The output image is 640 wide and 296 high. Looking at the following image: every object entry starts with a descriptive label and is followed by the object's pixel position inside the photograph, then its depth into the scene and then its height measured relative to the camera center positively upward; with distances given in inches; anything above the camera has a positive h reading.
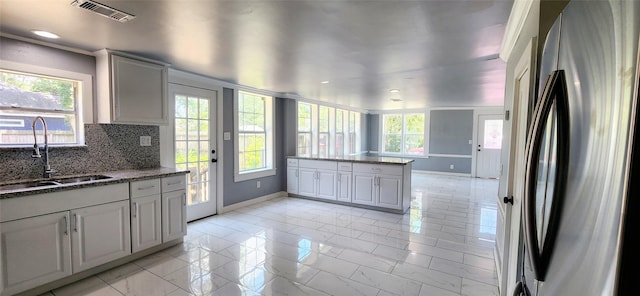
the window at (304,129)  237.8 +6.1
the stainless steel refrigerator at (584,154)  19.2 -1.3
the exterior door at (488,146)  299.4 -7.9
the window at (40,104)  93.3 +10.3
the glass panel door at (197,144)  149.4 -4.9
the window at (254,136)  185.8 -0.3
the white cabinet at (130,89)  109.2 +18.4
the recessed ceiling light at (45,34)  89.3 +31.9
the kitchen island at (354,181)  174.7 -29.6
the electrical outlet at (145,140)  129.8 -2.9
